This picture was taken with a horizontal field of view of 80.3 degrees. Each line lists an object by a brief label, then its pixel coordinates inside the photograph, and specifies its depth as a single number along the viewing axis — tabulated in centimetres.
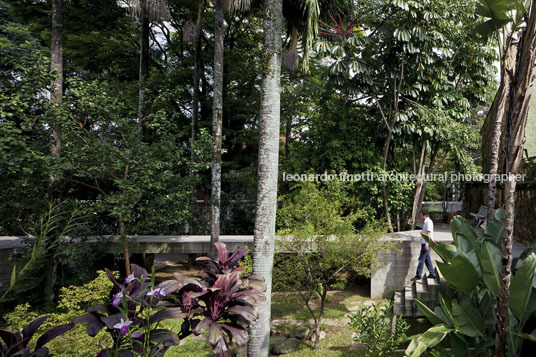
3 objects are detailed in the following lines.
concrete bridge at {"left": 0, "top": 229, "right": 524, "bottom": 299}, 914
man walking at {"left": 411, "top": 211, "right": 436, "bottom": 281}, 809
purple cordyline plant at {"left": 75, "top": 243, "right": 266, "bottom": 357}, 282
